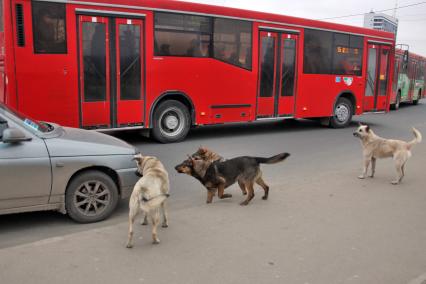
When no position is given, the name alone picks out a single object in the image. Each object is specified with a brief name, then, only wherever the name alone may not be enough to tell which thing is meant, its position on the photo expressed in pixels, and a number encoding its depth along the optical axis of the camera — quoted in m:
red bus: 8.76
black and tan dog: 5.80
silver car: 4.52
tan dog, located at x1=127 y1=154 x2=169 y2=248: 4.25
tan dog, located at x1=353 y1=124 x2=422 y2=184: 7.20
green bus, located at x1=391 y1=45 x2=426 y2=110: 23.08
